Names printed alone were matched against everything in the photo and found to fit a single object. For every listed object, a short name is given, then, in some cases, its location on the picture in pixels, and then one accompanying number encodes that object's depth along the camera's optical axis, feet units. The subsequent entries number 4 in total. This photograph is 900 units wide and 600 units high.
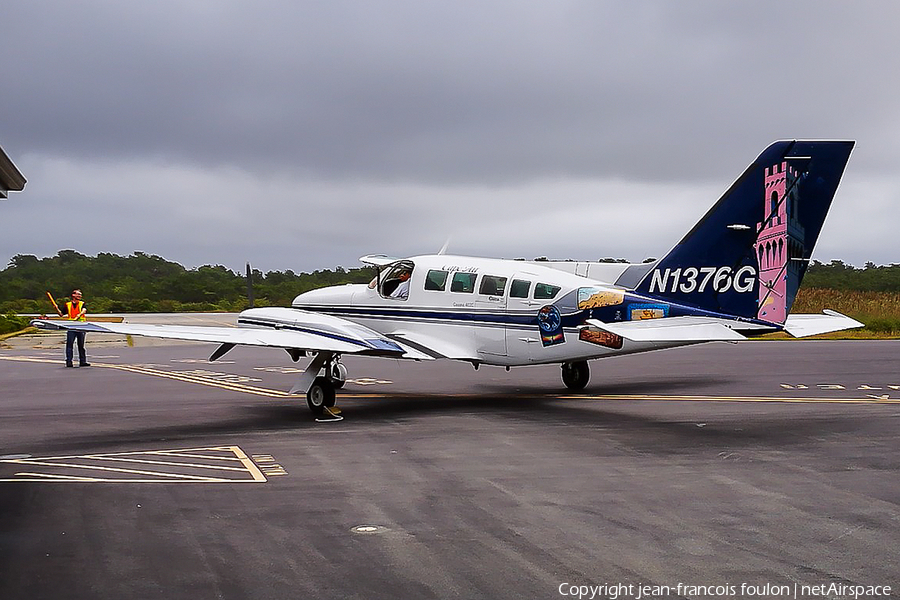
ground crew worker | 88.02
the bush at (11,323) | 143.54
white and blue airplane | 53.06
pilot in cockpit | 62.69
